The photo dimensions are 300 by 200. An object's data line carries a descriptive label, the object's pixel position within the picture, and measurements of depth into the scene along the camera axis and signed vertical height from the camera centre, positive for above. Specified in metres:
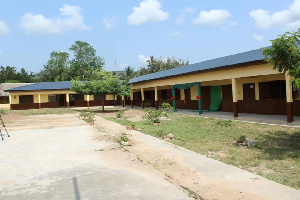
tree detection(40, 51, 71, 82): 60.88 +7.98
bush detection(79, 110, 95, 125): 16.91 -1.16
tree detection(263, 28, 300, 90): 7.90 +1.28
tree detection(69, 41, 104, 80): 60.85 +9.61
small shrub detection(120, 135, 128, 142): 9.78 -1.33
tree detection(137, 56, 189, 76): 53.59 +6.88
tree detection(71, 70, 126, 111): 26.61 +1.49
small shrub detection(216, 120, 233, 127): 12.84 -1.16
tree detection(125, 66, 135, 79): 55.02 +5.88
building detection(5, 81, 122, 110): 36.47 +0.71
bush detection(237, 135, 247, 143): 8.73 -1.28
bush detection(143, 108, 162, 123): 14.98 -0.80
